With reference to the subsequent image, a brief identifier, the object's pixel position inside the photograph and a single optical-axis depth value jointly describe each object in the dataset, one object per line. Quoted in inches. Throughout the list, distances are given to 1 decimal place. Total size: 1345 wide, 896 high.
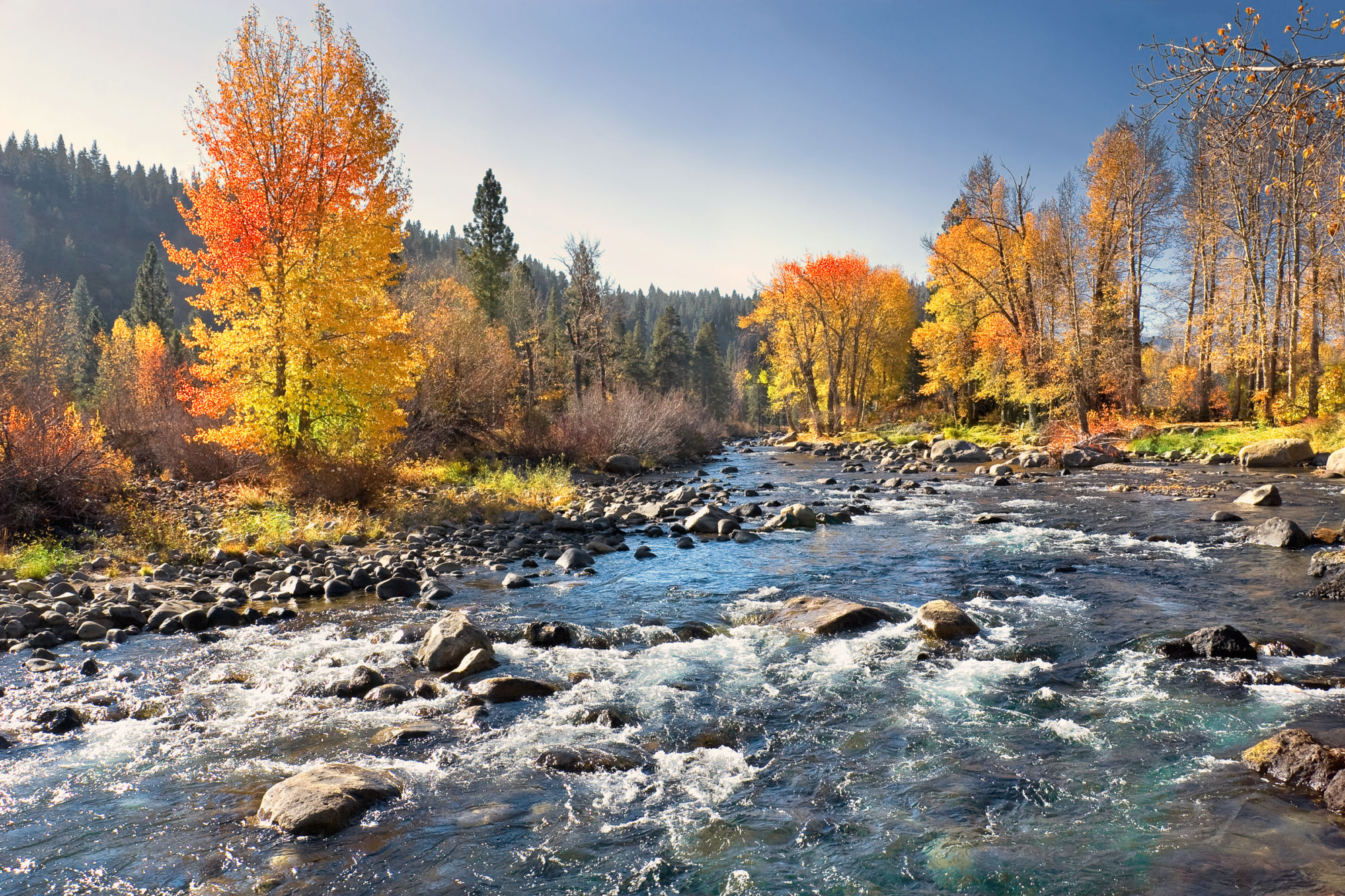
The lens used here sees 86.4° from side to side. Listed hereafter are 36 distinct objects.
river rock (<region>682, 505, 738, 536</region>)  638.5
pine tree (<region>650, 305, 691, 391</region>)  2755.9
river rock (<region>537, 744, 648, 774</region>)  219.3
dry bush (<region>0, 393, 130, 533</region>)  493.7
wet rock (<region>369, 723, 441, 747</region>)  233.5
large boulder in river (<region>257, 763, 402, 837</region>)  183.8
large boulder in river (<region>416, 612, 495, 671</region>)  302.5
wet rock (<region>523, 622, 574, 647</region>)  335.9
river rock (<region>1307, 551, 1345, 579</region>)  391.8
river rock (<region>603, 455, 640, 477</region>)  1139.9
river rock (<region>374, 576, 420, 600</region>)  409.1
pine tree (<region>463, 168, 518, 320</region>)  1948.8
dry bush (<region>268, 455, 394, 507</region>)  612.1
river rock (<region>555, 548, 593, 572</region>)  488.4
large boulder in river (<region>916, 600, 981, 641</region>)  333.4
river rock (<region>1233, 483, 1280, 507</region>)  605.9
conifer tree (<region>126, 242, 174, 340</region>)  2770.7
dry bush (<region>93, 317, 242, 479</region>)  745.6
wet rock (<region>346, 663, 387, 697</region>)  274.1
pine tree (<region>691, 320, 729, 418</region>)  3125.0
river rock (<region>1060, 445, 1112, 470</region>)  1023.6
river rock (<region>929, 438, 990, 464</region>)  1259.8
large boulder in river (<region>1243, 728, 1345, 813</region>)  183.5
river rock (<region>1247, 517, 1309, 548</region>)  468.4
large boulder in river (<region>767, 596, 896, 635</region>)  349.1
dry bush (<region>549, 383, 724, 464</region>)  1130.0
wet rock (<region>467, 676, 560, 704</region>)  270.4
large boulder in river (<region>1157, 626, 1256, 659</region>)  292.2
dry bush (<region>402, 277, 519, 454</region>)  943.0
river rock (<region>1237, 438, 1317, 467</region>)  831.2
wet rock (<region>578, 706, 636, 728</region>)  248.7
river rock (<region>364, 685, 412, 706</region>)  267.4
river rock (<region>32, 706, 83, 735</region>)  237.0
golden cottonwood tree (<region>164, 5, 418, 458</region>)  620.1
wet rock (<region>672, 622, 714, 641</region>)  348.5
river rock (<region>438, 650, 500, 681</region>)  289.6
